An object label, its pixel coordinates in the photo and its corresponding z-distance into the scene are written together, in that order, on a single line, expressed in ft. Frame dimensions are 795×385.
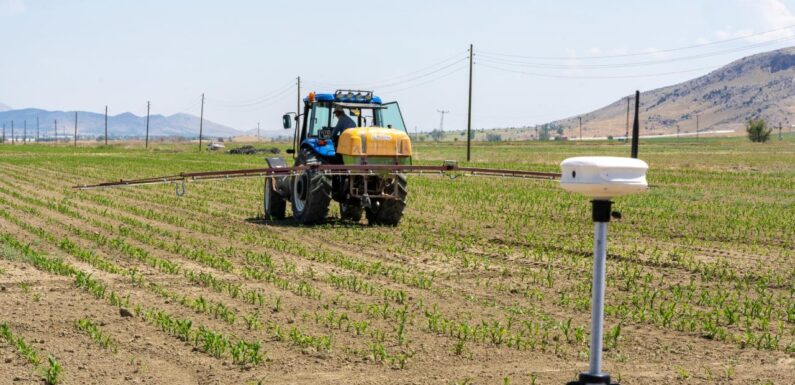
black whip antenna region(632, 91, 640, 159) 80.49
